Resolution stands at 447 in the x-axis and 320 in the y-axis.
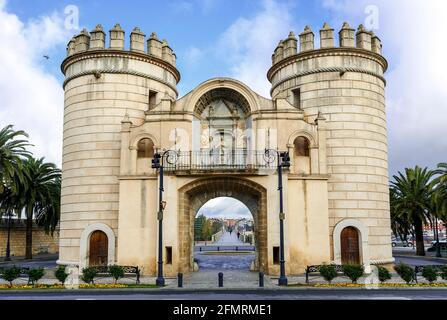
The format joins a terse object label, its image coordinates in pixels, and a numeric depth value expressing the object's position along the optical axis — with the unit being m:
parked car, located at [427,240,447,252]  44.94
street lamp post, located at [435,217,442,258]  40.63
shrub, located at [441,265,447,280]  19.66
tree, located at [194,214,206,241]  103.49
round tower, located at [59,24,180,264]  25.50
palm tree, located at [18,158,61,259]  36.09
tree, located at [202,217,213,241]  104.25
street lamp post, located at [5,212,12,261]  37.97
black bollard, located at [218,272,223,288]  18.98
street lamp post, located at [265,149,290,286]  19.55
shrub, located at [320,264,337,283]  19.23
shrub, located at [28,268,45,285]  19.36
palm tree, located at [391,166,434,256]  38.41
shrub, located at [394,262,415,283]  19.22
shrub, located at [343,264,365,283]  19.38
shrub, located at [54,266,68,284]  19.47
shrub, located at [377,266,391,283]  19.02
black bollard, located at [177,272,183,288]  19.07
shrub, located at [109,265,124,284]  19.70
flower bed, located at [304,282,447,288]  18.67
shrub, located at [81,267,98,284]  19.56
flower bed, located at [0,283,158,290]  18.80
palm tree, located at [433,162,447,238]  33.03
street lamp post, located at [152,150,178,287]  19.67
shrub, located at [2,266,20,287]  19.31
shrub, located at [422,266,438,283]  19.20
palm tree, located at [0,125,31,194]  30.75
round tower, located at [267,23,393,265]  25.17
